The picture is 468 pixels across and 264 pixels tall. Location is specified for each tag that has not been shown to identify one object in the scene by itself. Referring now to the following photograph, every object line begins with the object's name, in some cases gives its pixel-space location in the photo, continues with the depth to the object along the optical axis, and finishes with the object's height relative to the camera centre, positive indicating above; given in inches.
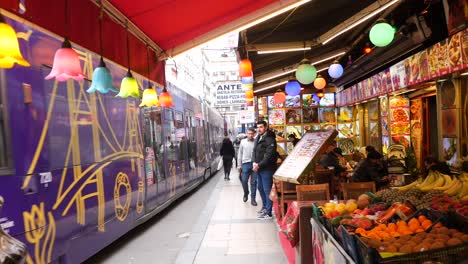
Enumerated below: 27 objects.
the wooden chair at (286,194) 281.9 -41.8
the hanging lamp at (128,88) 224.8 +28.9
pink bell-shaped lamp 155.2 +29.7
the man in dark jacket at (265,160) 321.4 -20.1
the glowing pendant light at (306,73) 362.0 +52.7
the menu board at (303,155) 227.7 -13.1
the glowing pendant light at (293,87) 474.3 +52.8
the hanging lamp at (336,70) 392.9 +58.0
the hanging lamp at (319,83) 489.4 +58.4
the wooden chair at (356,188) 238.7 -33.6
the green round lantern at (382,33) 272.7 +63.2
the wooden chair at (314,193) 235.0 -34.6
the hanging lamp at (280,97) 566.1 +50.9
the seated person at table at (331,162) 343.3 -25.5
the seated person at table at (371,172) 277.4 -28.5
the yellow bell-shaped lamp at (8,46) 125.9 +31.0
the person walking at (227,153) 660.7 -26.3
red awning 252.7 +82.4
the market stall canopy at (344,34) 331.9 +93.3
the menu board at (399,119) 430.0 +9.5
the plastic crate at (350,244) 107.7 -31.0
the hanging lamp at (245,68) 360.2 +58.7
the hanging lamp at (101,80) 190.7 +28.8
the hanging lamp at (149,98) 268.4 +27.2
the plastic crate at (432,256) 96.0 -30.0
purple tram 157.9 -7.8
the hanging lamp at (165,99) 323.6 +31.4
